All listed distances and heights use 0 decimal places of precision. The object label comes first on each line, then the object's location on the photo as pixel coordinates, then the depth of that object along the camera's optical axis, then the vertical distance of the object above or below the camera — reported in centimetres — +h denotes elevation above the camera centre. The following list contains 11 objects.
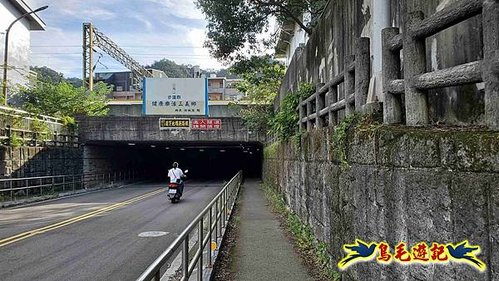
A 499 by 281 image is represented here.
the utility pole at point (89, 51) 4244 +1069
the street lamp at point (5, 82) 2117 +382
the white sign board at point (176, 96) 2984 +409
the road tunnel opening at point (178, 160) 3335 -87
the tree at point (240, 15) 1612 +548
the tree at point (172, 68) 11942 +2564
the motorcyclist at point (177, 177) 1809 -107
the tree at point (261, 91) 2588 +398
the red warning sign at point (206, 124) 2877 +193
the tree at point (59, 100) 2938 +401
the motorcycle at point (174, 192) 1783 -169
